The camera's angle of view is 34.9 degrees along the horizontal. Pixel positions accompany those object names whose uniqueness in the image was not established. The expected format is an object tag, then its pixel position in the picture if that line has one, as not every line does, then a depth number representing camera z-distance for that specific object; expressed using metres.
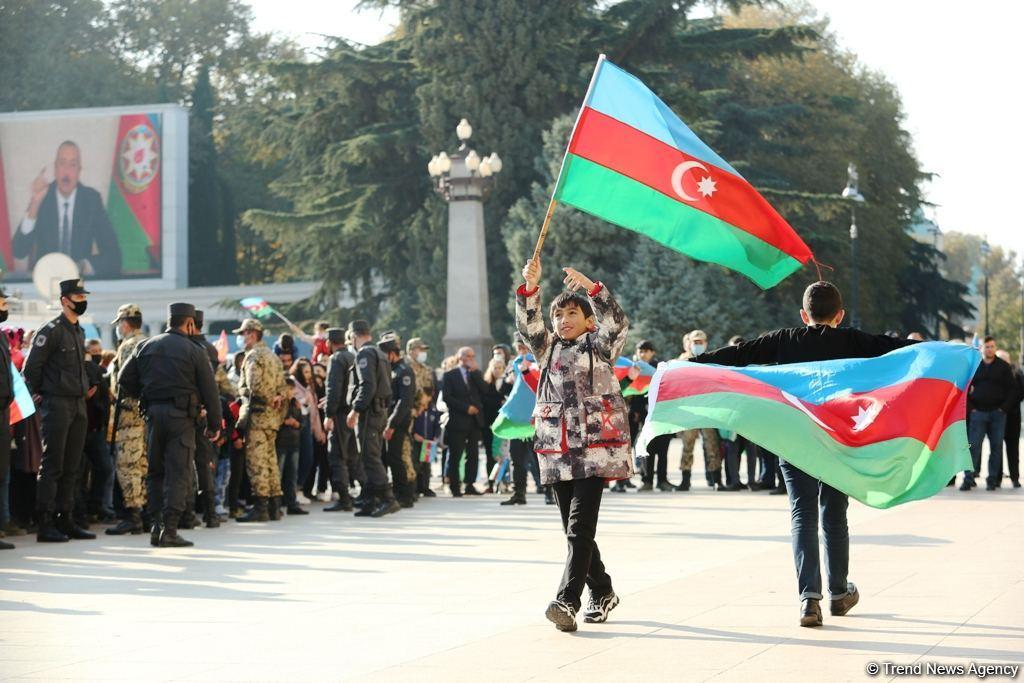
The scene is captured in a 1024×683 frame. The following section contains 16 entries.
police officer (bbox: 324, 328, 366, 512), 16.95
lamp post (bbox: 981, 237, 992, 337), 85.44
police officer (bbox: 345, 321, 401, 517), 16.39
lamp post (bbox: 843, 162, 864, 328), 40.91
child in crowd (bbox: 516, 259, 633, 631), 8.59
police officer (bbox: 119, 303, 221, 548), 13.23
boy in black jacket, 8.74
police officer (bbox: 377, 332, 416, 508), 17.34
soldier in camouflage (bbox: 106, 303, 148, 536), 14.69
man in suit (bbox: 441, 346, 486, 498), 20.52
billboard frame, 66.75
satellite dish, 28.92
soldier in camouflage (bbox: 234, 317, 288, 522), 15.76
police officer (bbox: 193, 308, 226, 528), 15.30
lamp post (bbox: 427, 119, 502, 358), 34.81
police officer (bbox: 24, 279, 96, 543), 13.71
